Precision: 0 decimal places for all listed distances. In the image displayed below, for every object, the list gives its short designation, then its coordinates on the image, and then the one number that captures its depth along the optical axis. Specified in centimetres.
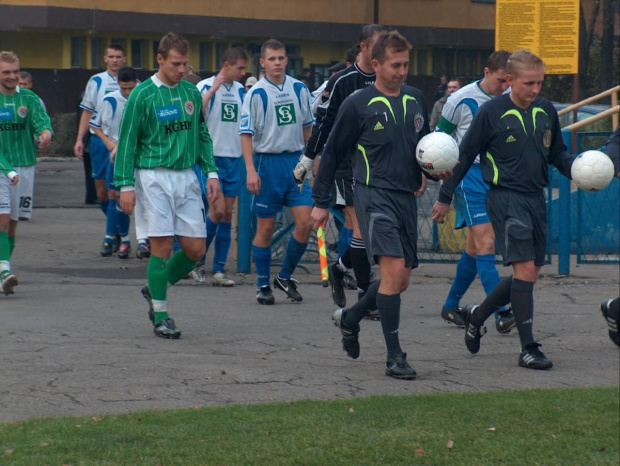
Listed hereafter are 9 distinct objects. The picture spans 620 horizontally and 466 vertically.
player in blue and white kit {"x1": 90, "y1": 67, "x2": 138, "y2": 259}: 2378
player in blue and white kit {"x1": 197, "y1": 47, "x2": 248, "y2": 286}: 2141
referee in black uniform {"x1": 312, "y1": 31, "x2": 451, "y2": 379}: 1358
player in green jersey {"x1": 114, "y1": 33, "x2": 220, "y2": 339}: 1548
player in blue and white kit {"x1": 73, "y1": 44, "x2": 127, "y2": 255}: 2466
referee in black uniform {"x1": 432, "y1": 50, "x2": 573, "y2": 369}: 1434
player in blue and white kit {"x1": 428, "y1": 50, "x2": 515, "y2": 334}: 1627
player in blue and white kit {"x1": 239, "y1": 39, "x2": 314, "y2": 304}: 1908
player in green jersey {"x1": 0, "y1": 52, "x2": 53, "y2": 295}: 1923
